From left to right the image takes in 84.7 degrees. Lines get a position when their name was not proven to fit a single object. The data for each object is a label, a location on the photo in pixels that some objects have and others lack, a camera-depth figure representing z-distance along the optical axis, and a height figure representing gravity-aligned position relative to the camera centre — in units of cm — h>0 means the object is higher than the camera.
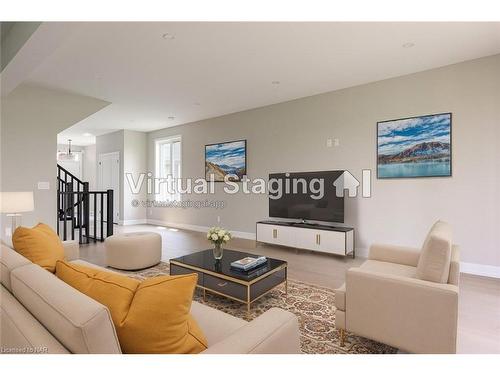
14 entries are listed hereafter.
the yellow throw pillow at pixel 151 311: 94 -45
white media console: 412 -85
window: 754 +56
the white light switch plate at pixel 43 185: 455 -4
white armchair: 159 -78
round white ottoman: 351 -88
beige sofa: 79 -46
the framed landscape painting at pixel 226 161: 594 +53
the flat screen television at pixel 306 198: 447 -24
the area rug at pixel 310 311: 192 -114
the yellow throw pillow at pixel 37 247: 177 -43
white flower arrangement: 275 -53
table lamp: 271 -20
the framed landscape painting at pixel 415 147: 370 +54
